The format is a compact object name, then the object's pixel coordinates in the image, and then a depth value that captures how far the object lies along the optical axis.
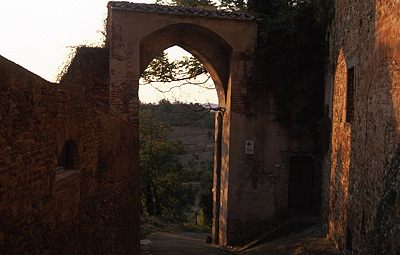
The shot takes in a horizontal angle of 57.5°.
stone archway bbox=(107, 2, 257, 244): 10.38
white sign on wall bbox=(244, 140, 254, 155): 11.02
